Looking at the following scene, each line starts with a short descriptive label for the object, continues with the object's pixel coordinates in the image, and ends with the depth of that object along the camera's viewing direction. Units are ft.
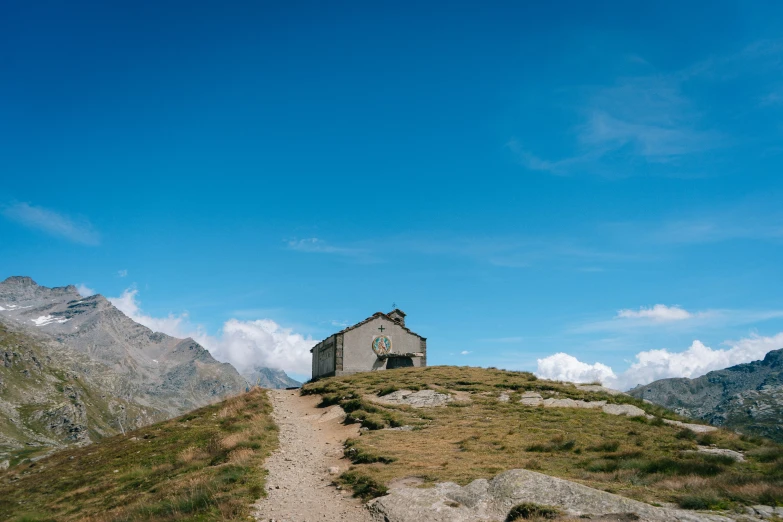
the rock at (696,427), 89.50
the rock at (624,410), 107.24
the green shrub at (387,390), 124.78
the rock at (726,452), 64.94
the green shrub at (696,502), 40.42
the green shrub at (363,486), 49.96
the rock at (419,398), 114.73
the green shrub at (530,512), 40.27
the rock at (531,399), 115.77
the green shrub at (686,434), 80.43
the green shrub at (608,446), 68.69
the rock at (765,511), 38.43
